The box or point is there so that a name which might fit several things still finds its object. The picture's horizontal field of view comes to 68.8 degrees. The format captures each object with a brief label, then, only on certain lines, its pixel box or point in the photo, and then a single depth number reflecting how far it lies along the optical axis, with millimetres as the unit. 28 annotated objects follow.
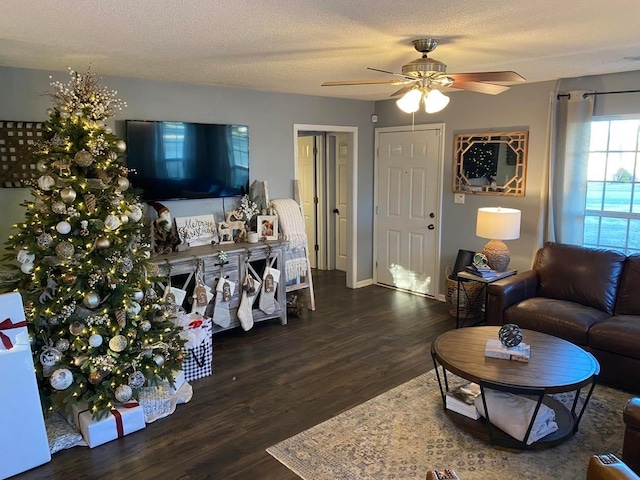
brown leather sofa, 3322
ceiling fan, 2799
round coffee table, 2578
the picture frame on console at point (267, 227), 4816
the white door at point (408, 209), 5477
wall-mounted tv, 4105
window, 4066
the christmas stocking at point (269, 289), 4613
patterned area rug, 2527
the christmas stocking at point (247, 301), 4426
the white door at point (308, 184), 6824
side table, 4297
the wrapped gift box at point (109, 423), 2803
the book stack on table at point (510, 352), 2838
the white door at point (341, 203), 6543
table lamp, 4285
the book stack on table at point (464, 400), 2906
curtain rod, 3927
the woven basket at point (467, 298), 4848
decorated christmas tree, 2797
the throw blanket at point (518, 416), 2682
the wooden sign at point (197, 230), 4359
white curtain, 4160
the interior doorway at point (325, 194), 6625
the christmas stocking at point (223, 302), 4262
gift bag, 3596
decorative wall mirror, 4688
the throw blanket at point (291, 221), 4957
